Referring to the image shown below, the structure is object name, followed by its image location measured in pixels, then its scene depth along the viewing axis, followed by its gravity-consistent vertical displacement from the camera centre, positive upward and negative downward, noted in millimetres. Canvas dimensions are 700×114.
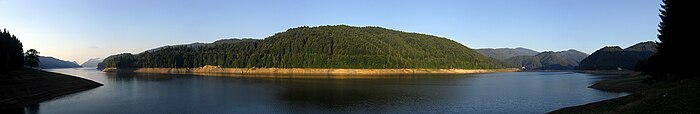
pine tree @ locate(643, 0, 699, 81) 38281 +2182
